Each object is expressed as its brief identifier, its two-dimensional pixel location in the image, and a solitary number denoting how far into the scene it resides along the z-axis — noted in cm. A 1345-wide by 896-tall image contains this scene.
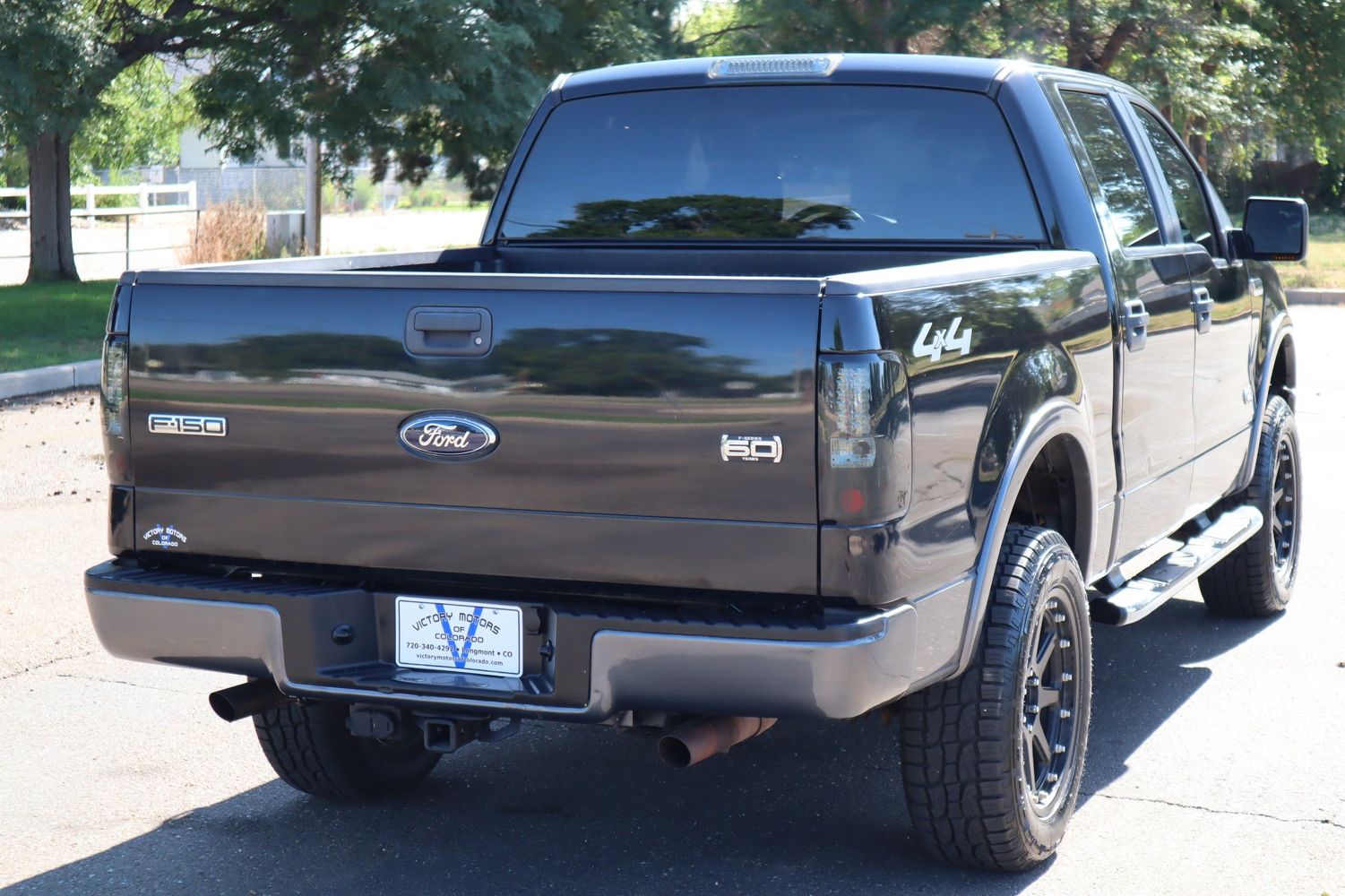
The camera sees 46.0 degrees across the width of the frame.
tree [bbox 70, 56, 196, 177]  1938
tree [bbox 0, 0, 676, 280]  1416
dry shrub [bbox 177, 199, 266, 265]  1984
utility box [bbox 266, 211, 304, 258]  2289
